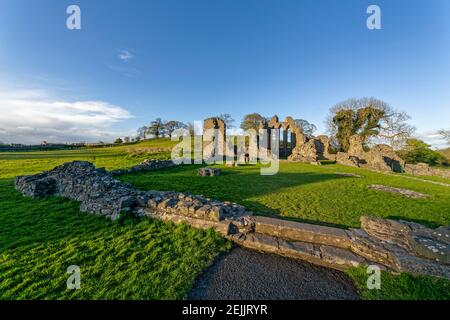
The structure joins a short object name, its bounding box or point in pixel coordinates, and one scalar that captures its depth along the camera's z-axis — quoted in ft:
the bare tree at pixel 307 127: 175.84
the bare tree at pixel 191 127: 185.06
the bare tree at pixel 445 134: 87.15
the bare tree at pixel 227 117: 196.95
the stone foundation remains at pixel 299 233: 12.44
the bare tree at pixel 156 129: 208.53
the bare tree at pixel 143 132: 210.79
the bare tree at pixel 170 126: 211.61
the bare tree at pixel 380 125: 97.09
